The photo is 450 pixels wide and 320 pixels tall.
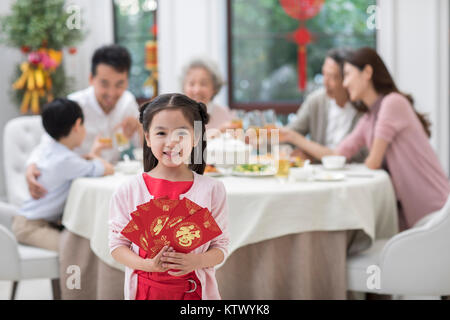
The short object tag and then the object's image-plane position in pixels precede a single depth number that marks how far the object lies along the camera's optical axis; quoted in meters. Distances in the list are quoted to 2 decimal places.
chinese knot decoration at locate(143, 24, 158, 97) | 5.45
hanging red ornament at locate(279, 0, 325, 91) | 5.34
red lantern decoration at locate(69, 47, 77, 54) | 5.02
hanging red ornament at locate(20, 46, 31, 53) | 4.88
